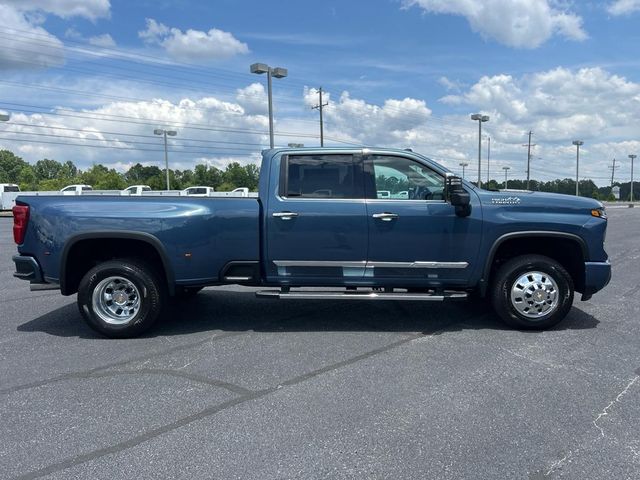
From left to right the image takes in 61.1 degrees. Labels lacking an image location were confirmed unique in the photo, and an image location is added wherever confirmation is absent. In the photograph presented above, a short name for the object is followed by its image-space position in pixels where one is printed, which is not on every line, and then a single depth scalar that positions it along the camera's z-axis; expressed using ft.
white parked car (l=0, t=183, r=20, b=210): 123.44
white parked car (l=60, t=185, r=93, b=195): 106.76
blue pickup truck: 18.69
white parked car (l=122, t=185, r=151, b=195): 110.97
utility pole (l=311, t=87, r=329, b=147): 163.32
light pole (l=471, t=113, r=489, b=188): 142.72
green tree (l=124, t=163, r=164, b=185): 345.72
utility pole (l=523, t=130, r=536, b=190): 220.06
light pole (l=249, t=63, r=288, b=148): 81.76
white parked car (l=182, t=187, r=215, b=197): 133.28
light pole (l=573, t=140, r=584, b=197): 235.61
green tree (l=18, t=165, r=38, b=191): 322.96
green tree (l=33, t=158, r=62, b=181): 388.98
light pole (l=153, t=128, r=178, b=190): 175.73
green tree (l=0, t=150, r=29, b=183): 371.97
